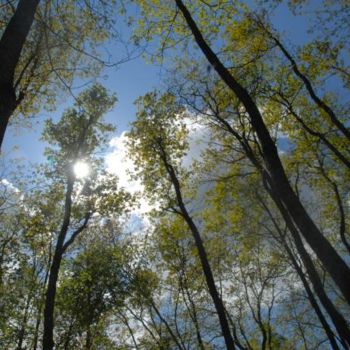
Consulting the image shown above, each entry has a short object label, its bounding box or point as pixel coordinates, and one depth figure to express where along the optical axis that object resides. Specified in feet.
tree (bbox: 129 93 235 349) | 64.64
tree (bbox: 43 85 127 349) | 63.10
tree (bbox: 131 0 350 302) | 17.06
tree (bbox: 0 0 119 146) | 13.97
